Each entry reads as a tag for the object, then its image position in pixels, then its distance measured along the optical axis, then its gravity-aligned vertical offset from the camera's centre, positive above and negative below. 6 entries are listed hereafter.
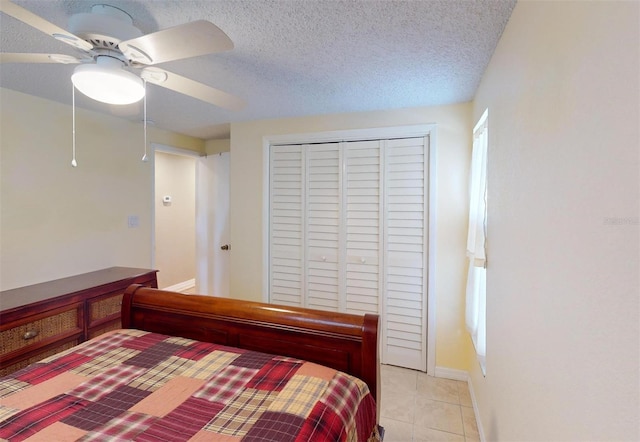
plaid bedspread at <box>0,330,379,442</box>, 0.95 -0.67
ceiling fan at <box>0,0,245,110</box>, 1.06 +0.64
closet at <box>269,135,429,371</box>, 2.62 -0.14
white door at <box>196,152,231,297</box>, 3.79 -0.12
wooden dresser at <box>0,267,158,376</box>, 1.83 -0.69
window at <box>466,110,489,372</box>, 1.86 -0.17
